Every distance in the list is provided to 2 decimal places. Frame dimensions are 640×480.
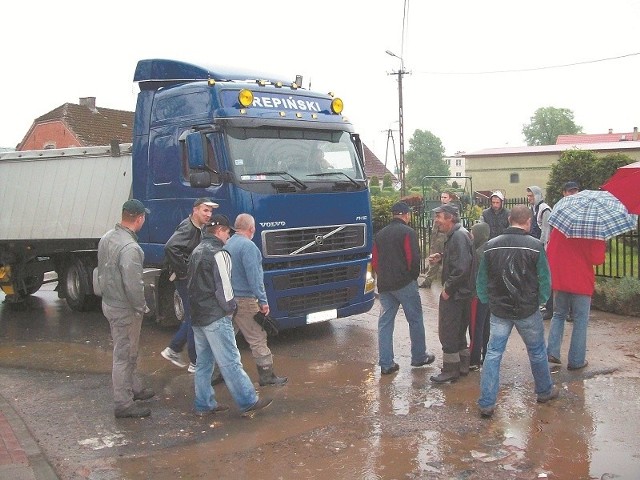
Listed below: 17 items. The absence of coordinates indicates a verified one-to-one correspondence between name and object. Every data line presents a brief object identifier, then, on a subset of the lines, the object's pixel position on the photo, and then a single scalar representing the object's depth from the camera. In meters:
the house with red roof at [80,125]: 38.84
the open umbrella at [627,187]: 8.62
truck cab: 7.58
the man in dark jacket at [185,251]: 6.91
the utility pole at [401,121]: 29.20
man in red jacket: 6.43
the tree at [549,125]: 102.80
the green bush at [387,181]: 57.70
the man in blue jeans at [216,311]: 5.50
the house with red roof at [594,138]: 57.53
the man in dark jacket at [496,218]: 9.23
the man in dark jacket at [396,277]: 6.63
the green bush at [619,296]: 9.01
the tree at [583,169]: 17.67
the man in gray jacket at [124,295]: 5.65
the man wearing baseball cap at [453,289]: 6.20
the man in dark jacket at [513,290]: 5.37
